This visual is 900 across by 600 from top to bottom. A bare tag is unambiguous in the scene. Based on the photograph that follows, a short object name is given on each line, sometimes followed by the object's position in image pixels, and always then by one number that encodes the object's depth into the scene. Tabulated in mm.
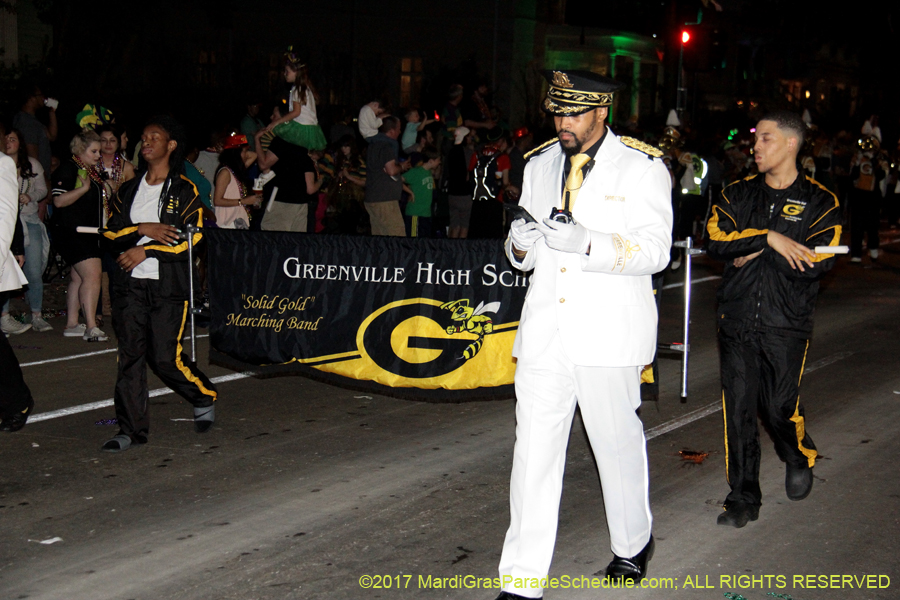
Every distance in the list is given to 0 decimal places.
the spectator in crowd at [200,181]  11766
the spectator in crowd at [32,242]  10734
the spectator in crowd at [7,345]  6727
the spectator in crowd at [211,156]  13352
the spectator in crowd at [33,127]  13066
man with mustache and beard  4203
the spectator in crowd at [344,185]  16641
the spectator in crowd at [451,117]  18812
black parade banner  7543
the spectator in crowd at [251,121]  15758
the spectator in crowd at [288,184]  11609
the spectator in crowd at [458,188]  16547
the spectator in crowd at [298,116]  11789
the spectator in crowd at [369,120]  15578
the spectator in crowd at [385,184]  14547
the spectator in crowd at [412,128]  17797
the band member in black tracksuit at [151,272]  6586
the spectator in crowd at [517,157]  15469
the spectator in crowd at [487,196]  15734
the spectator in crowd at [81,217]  10359
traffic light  18719
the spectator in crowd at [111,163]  10641
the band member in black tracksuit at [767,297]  5359
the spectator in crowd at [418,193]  16312
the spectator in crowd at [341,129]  18550
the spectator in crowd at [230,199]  11391
